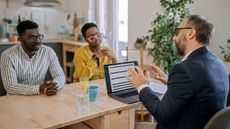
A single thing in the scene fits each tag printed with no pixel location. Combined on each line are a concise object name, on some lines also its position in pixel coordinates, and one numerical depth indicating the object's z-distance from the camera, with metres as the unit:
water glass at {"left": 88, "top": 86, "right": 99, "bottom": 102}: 1.75
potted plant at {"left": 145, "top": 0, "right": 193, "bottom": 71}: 2.82
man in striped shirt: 2.09
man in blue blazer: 1.21
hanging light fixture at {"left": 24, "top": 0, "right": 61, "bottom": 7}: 4.49
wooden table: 1.41
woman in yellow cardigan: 2.53
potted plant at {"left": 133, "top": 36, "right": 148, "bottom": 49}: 3.24
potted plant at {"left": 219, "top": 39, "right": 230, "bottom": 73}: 2.66
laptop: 1.88
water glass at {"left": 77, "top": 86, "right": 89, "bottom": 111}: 1.61
